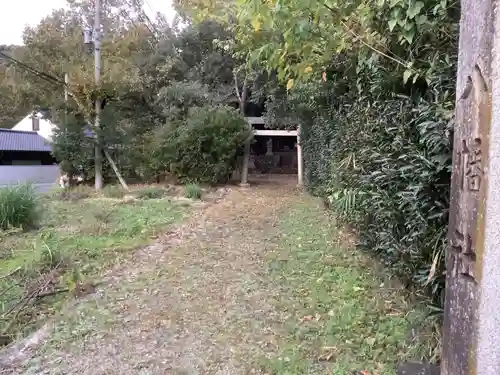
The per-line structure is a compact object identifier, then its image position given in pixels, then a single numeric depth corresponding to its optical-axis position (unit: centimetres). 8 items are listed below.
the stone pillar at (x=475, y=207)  137
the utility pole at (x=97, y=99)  1270
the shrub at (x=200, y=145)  1318
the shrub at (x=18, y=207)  648
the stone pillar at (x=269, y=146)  2353
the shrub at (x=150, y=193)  1137
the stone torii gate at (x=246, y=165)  1445
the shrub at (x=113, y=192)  1173
